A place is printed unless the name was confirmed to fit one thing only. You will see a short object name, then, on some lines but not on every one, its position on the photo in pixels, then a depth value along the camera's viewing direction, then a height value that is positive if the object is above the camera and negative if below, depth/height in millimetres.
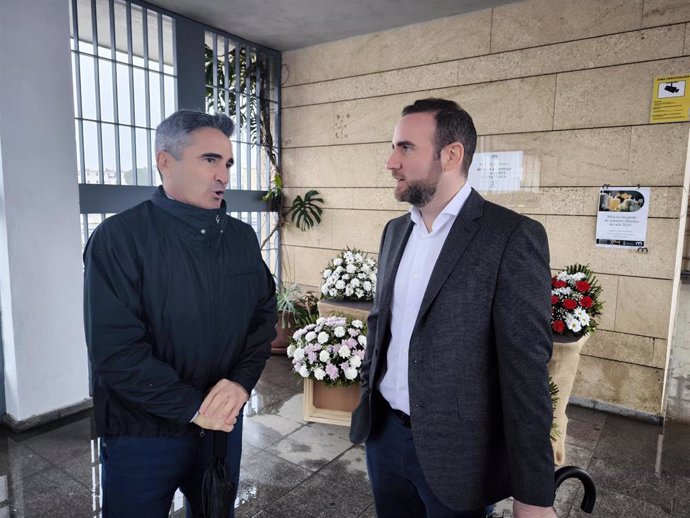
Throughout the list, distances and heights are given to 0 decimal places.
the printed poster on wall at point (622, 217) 3963 -93
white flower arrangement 4375 -735
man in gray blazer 1330 -446
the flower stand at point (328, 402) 3684 -1595
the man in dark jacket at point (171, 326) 1545 -444
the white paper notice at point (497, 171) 4504 +306
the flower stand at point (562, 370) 3109 -1090
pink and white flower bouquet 3498 -1140
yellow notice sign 3715 +846
